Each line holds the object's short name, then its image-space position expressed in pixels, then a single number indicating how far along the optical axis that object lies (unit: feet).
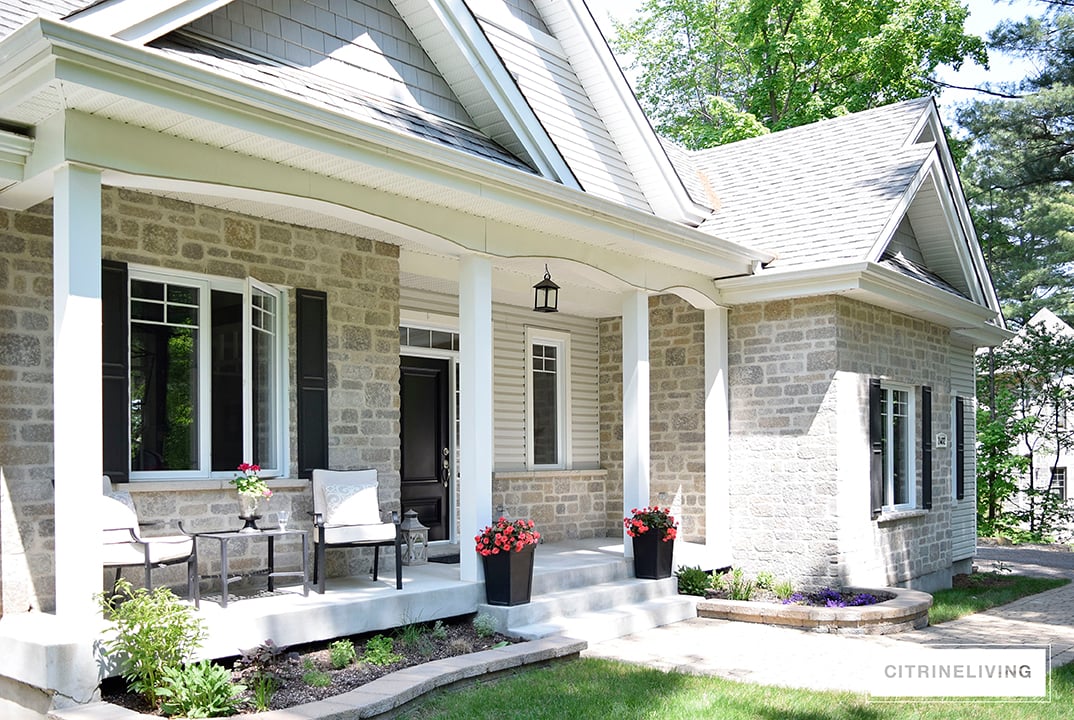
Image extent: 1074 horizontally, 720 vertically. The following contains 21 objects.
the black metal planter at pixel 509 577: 24.70
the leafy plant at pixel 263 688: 17.39
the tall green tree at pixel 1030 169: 49.65
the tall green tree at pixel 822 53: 70.54
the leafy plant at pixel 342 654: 20.49
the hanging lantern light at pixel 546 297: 30.04
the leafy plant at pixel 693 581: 31.60
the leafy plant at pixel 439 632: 23.08
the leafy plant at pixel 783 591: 31.50
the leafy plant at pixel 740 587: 31.50
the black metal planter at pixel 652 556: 29.89
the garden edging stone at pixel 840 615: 27.91
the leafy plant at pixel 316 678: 19.17
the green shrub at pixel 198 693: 16.76
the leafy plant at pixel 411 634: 22.33
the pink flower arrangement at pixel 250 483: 22.80
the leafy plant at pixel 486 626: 24.18
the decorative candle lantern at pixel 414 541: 29.22
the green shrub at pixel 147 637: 17.02
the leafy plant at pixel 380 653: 20.90
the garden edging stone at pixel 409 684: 16.28
